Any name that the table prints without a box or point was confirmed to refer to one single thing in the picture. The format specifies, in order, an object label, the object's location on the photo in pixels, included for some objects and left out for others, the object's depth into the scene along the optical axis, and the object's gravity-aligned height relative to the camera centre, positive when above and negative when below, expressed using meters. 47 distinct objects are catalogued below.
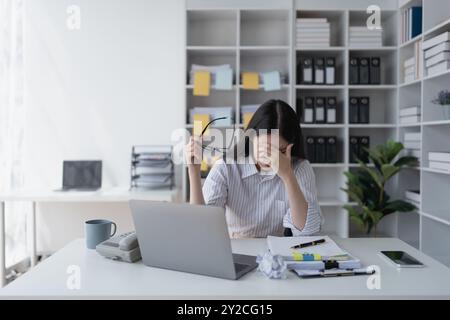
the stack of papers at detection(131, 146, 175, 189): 3.25 -0.18
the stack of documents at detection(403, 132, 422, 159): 3.05 +0.03
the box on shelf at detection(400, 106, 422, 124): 3.02 +0.23
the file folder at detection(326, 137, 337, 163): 3.31 -0.03
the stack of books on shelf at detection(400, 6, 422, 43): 3.05 +0.89
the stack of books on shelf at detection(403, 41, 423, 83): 2.97 +0.58
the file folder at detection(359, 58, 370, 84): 3.29 +0.58
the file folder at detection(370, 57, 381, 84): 3.29 +0.57
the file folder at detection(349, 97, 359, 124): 3.30 +0.28
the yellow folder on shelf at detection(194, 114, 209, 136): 3.20 +0.23
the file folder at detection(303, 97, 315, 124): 3.28 +0.27
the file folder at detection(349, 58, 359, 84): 3.28 +0.57
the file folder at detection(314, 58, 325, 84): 3.27 +0.58
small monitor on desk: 3.32 -0.21
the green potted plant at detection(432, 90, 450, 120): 2.72 +0.29
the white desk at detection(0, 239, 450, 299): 1.07 -0.36
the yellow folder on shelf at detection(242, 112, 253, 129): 3.25 +0.24
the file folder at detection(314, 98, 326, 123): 3.28 +0.28
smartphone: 1.29 -0.35
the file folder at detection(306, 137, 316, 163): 3.32 -0.01
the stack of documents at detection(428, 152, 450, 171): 2.67 -0.08
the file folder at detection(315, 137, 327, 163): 3.31 -0.02
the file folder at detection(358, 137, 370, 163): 3.32 -0.03
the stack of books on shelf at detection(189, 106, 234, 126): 3.24 +0.25
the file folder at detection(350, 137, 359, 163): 3.32 -0.01
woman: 1.73 -0.15
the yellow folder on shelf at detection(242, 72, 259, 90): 3.25 +0.50
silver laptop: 1.15 -0.25
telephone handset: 1.33 -0.32
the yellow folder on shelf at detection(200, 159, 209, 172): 3.21 -0.14
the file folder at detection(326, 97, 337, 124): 3.28 +0.28
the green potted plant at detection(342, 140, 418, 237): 3.04 -0.28
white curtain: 3.20 +0.23
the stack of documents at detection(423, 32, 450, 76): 2.62 +0.59
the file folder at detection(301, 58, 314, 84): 3.26 +0.58
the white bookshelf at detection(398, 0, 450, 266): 2.90 -0.04
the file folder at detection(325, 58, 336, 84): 3.27 +0.59
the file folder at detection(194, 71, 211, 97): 3.22 +0.48
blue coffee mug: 1.51 -0.30
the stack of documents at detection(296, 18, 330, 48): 3.24 +0.87
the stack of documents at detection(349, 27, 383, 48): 3.27 +0.83
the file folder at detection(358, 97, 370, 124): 3.29 +0.28
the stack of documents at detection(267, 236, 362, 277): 1.25 -0.33
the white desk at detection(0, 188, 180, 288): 2.90 -0.33
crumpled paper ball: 1.18 -0.33
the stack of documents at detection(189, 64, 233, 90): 3.23 +0.54
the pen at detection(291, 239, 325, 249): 1.39 -0.32
